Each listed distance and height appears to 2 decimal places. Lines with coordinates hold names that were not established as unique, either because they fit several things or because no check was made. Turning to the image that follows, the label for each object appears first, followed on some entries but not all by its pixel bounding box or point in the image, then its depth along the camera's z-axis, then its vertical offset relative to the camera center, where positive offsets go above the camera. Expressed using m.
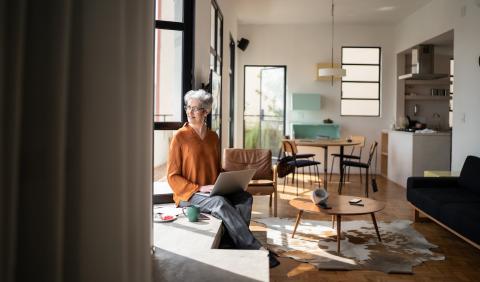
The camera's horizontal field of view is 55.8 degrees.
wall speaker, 10.88 +2.06
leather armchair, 6.09 -0.45
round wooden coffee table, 4.43 -0.78
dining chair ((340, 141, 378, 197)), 8.05 -0.59
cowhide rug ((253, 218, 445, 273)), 4.12 -1.19
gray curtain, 1.10 -0.03
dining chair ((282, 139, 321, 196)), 7.80 -0.38
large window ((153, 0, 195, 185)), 4.55 +0.70
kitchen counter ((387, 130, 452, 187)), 8.14 -0.37
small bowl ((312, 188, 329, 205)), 4.60 -0.68
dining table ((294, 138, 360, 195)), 7.82 -0.22
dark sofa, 4.26 -0.75
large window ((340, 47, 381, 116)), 10.88 +1.17
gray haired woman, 3.59 -0.28
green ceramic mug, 3.36 -0.63
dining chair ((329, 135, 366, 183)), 8.83 -0.18
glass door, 11.09 +0.58
